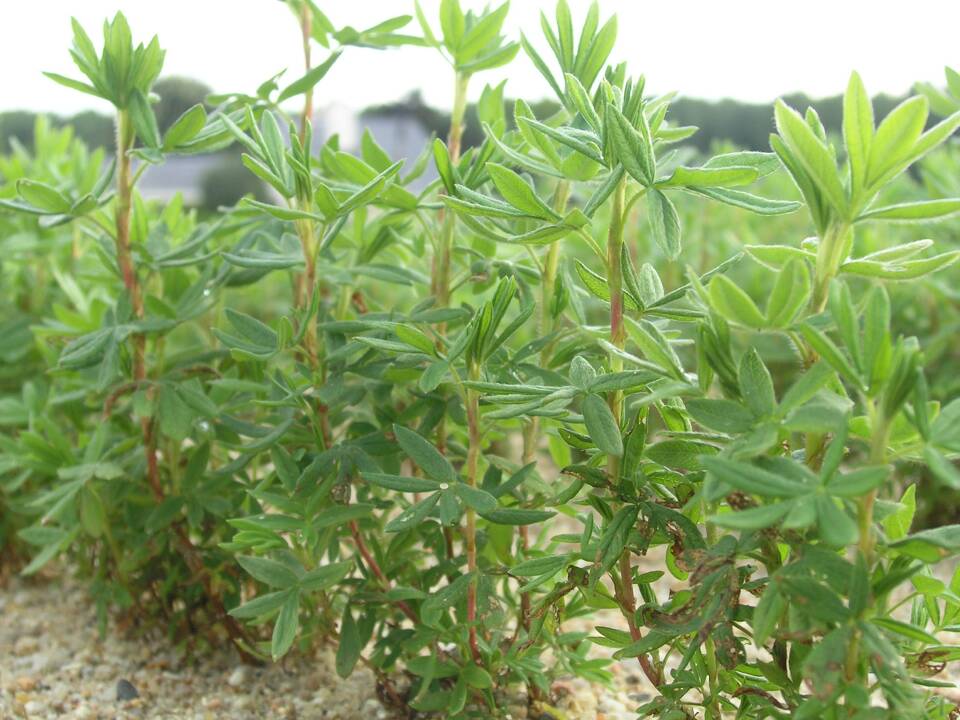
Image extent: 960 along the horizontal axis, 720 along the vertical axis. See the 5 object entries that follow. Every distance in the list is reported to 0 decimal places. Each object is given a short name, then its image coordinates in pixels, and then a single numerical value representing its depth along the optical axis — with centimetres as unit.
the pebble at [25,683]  39
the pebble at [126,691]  38
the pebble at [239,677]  39
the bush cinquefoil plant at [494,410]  23
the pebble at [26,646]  43
